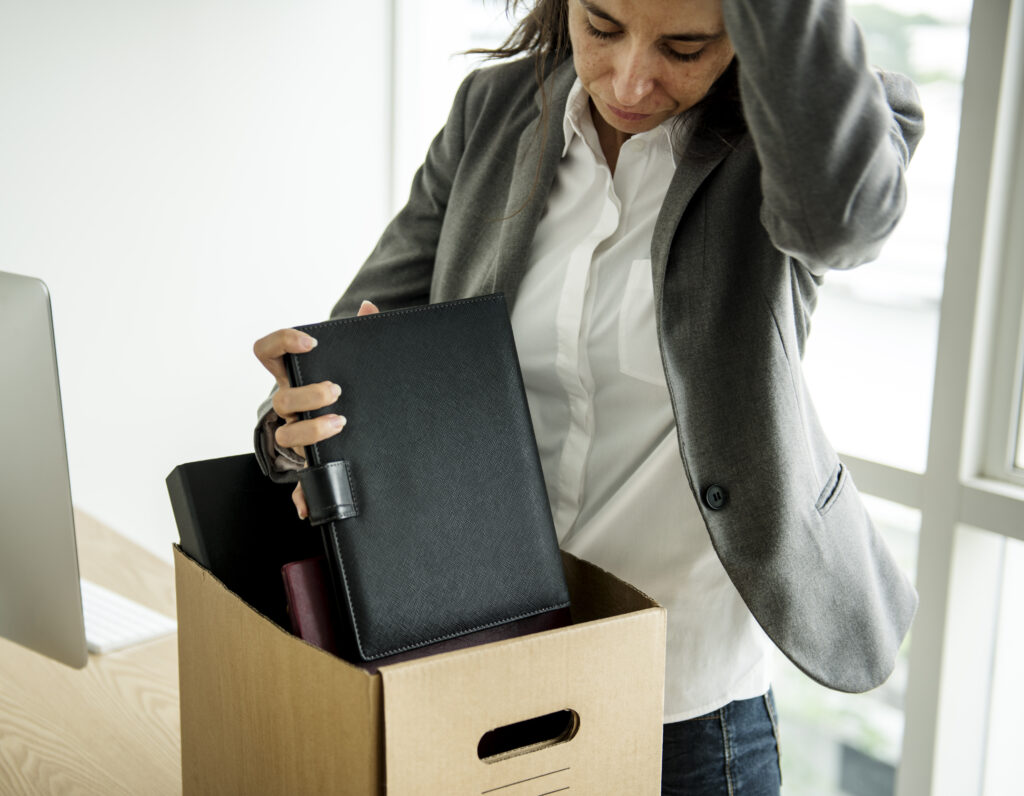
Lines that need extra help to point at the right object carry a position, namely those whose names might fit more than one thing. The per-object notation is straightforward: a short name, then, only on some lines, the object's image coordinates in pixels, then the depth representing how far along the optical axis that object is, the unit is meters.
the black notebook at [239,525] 0.95
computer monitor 0.89
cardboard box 0.66
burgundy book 0.82
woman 0.78
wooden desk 1.04
